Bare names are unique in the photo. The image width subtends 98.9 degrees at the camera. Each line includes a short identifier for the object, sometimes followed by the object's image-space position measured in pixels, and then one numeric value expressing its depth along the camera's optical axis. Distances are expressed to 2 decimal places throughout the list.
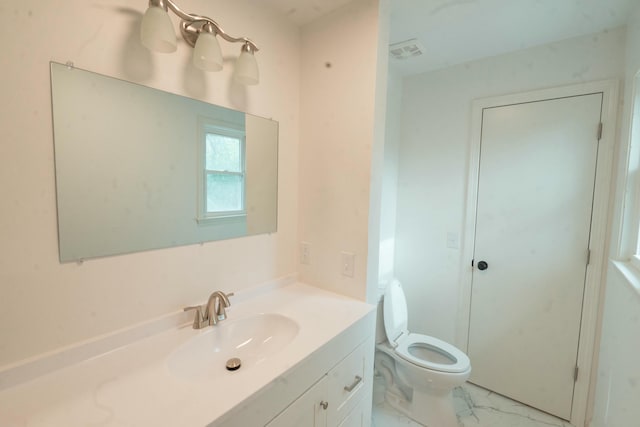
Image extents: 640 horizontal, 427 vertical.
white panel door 1.69
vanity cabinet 0.94
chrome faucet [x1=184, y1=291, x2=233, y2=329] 1.08
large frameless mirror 0.84
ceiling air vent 1.74
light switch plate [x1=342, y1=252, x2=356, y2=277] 1.42
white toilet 1.64
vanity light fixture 0.86
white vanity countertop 0.66
